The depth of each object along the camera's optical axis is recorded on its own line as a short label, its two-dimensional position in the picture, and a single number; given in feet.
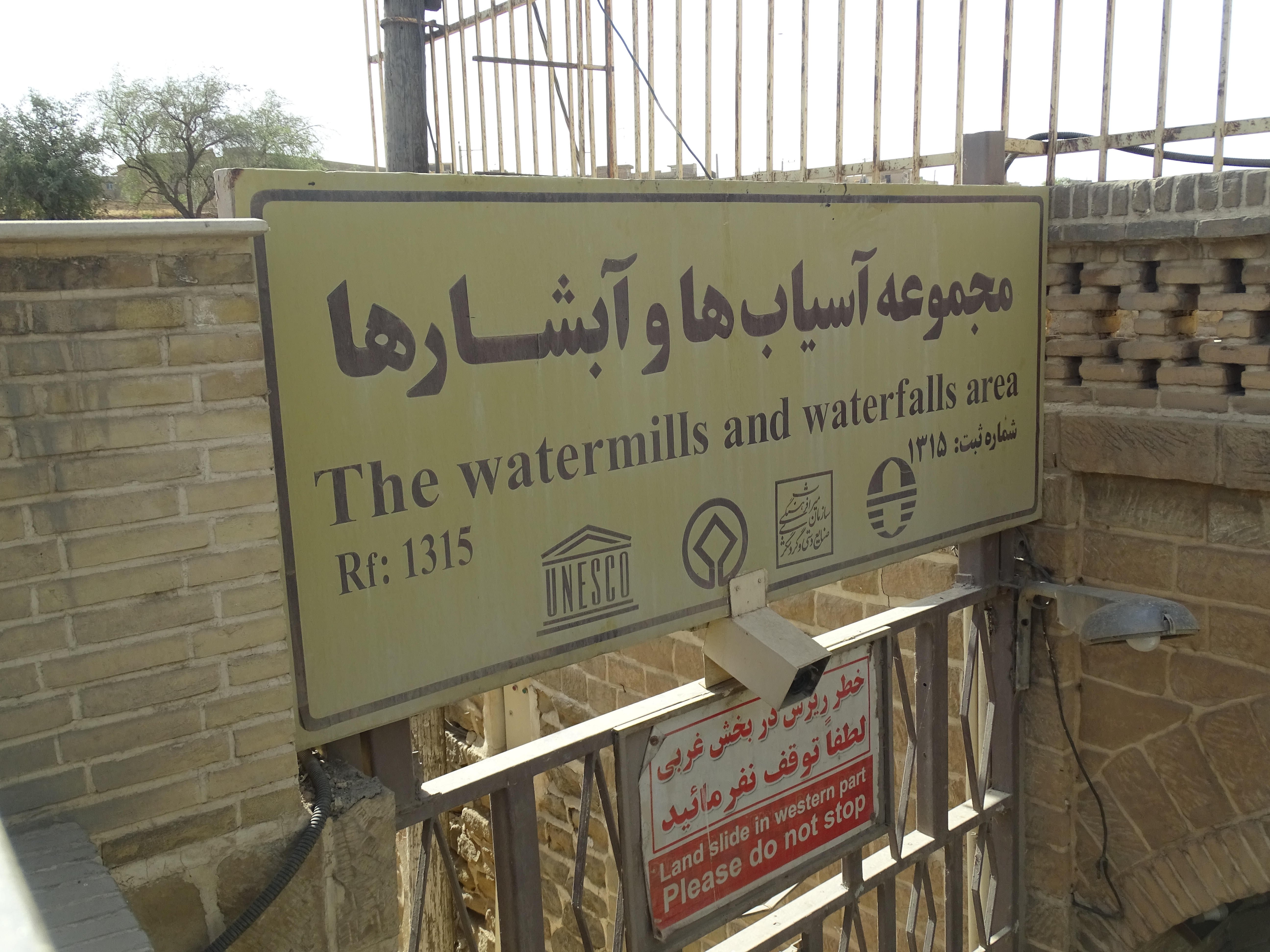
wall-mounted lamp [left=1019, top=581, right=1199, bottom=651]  11.01
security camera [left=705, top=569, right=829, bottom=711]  9.21
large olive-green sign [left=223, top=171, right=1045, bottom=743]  6.90
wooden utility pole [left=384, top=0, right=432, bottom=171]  16.06
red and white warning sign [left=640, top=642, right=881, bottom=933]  9.80
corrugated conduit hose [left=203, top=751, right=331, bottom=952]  6.21
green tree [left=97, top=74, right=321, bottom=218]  53.88
